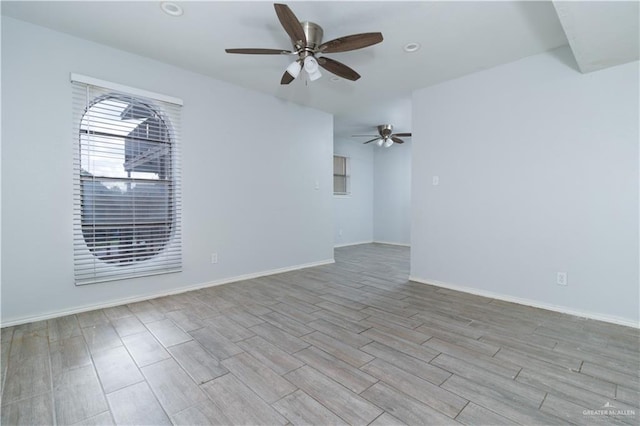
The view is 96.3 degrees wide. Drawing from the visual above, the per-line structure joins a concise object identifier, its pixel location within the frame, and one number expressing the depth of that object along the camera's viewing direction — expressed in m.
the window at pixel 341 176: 7.06
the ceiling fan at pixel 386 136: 5.61
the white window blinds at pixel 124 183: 2.72
